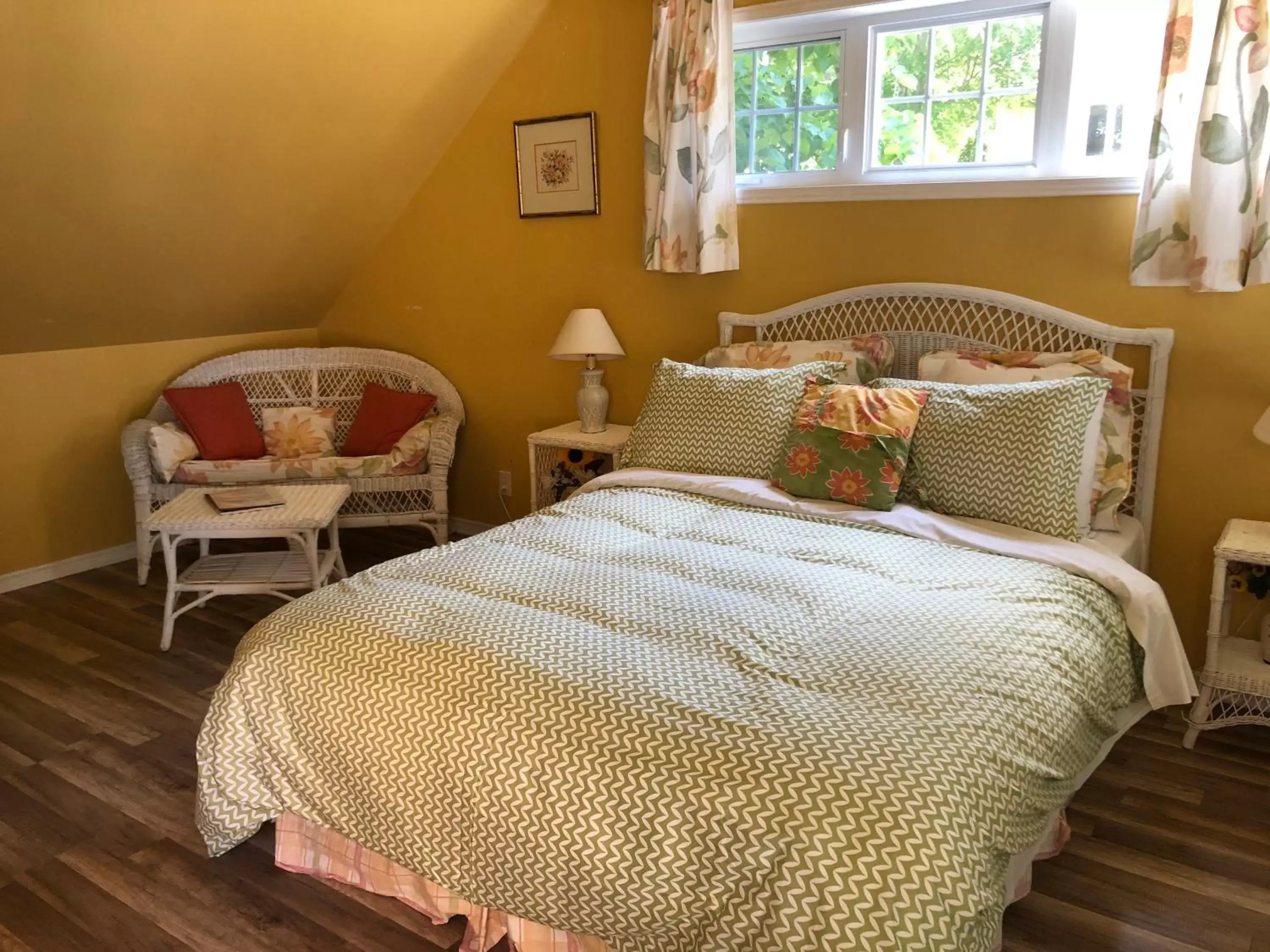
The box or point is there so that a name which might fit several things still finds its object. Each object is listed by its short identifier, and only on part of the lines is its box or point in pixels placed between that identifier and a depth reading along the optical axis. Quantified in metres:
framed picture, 3.61
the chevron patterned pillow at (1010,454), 2.29
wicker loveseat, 3.76
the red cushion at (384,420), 4.00
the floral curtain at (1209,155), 2.32
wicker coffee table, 3.05
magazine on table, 3.13
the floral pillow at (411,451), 3.81
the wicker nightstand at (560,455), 3.48
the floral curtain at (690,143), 3.09
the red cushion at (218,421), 3.87
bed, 1.32
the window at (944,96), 2.69
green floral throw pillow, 2.44
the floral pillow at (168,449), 3.70
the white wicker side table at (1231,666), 2.32
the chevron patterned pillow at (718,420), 2.71
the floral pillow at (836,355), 2.90
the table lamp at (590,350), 3.46
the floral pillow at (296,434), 4.04
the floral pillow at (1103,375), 2.47
